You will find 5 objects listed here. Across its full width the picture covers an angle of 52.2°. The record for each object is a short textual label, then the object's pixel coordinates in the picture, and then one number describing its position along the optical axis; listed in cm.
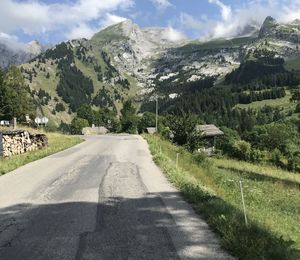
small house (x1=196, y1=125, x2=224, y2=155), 7206
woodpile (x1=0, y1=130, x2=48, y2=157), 2303
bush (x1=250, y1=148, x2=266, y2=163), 6000
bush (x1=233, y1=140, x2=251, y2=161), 6704
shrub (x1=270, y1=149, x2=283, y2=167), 5927
